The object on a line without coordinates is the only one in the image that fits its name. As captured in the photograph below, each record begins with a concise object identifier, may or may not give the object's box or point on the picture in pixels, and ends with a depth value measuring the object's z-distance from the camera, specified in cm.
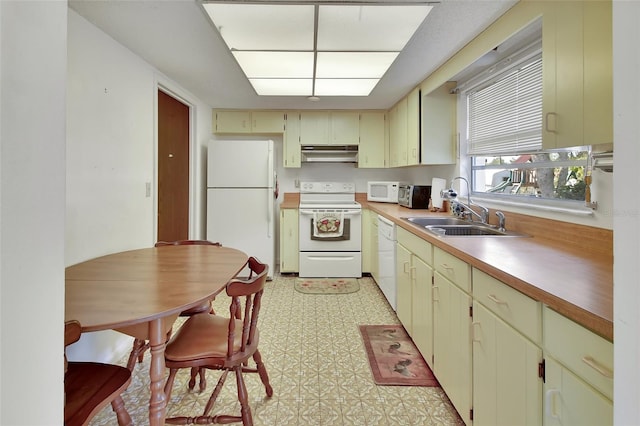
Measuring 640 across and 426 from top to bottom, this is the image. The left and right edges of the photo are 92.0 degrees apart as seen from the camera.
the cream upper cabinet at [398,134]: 344
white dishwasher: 274
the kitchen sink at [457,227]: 195
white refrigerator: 368
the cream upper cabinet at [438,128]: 289
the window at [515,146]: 174
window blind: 192
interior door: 322
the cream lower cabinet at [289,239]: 393
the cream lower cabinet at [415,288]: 190
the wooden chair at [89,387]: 97
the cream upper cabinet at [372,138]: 417
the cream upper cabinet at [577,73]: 107
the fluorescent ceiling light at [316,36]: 165
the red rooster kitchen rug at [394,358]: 189
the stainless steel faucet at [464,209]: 226
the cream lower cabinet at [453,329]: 140
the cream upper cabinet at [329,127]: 412
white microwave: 391
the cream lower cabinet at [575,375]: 74
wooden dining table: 111
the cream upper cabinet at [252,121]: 411
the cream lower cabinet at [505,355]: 98
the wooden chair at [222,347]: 136
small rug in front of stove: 344
